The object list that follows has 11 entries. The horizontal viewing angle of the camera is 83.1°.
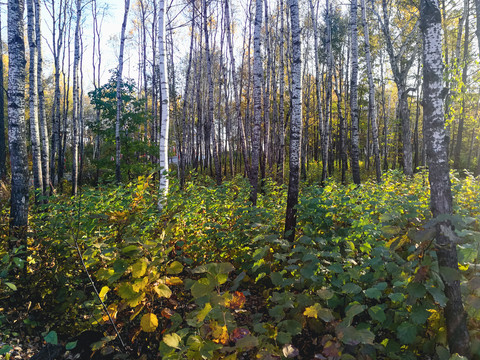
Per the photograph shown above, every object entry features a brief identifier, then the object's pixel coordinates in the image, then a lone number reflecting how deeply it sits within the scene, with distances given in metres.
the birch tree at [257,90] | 7.70
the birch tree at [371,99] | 10.59
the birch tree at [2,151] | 12.39
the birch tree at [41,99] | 8.57
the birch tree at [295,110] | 4.83
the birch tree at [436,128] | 2.11
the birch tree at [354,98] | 9.80
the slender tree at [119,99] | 11.73
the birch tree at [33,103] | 6.12
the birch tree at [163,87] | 6.73
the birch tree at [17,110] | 4.18
